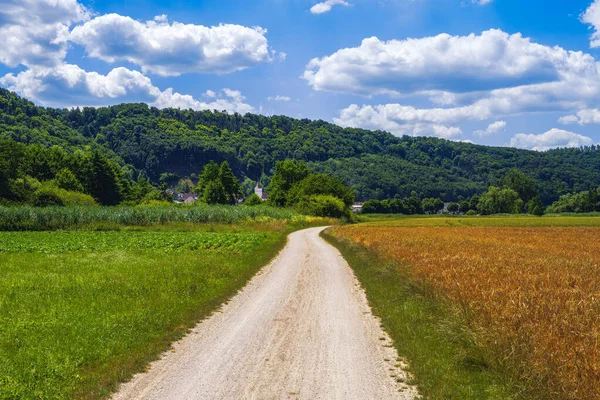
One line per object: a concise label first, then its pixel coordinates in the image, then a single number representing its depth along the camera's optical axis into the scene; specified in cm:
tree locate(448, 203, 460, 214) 18781
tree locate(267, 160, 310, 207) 12044
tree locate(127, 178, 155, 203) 13400
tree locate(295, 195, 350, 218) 9344
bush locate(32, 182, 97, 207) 8119
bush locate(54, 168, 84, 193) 10150
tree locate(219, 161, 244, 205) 11990
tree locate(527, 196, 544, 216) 14610
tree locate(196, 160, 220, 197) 12076
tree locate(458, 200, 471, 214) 18362
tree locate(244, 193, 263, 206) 12988
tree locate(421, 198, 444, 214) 19400
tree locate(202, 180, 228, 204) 11538
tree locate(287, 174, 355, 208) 10238
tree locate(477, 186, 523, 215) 15900
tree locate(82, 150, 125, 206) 11244
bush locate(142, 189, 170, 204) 13059
